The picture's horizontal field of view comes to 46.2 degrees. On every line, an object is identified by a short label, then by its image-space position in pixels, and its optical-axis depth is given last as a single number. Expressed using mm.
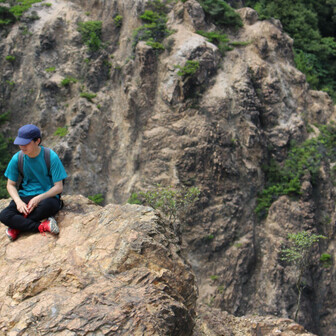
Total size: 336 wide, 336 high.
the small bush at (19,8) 22156
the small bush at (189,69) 19453
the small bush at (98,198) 19406
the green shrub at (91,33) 21844
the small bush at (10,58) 21584
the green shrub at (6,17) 22016
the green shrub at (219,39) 21453
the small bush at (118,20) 22328
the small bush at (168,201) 15422
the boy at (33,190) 5980
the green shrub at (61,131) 20031
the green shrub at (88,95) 20719
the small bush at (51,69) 21516
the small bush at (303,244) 14719
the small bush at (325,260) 19984
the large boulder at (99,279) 4617
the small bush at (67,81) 20984
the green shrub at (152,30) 20675
